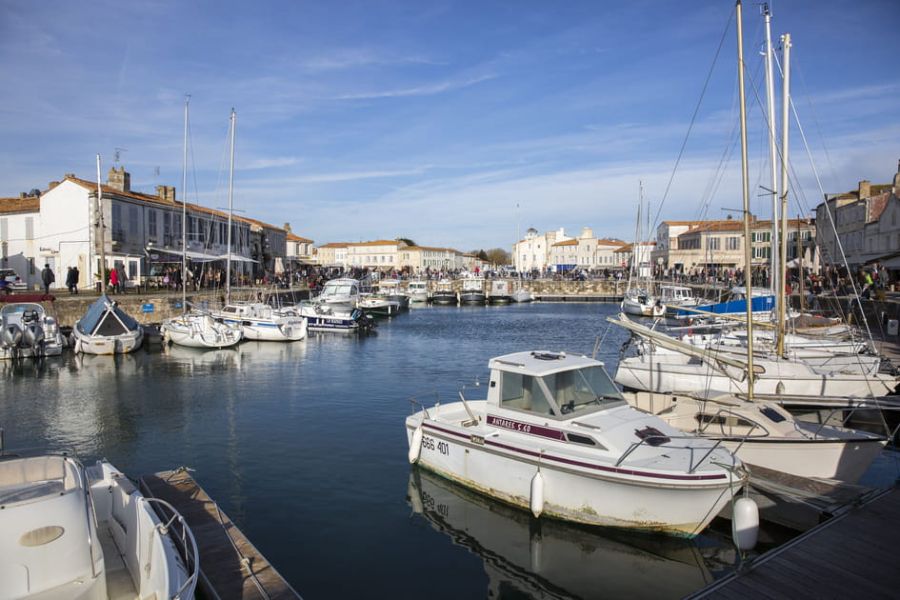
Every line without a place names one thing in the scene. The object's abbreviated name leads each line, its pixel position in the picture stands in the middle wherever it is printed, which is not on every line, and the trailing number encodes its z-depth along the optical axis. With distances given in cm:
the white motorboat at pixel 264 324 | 3903
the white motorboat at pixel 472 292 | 8044
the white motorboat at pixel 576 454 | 1015
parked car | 3943
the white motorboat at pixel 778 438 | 1199
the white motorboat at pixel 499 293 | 8531
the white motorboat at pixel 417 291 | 8169
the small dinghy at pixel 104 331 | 3288
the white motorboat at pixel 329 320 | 4509
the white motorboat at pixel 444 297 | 8100
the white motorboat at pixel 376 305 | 5979
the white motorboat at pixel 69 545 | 620
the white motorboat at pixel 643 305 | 5816
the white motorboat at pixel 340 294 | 5131
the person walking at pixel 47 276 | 3897
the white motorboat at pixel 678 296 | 5628
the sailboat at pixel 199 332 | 3600
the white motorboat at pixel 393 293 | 6538
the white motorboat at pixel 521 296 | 8494
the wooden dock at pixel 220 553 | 793
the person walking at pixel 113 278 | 4075
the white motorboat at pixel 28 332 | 3108
